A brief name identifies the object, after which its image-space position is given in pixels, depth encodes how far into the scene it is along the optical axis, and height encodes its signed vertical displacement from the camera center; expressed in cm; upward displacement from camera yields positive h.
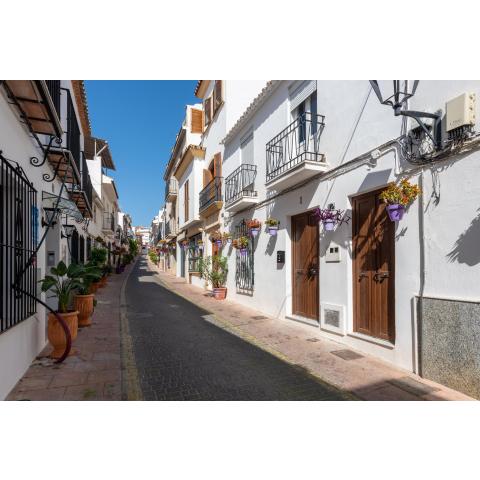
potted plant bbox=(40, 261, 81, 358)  471 -106
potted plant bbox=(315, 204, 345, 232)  561 +55
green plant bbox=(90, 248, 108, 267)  1229 -32
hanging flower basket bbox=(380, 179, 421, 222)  411 +68
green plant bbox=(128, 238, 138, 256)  4450 +20
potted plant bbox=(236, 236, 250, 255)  965 +10
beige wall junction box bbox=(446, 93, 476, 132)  353 +159
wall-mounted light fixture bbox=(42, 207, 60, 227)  559 +63
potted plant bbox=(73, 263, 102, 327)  696 -131
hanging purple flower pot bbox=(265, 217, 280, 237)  798 +57
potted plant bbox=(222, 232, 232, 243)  1125 +38
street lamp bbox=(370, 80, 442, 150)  395 +207
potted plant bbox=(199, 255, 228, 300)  1145 -110
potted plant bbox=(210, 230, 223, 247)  1174 +35
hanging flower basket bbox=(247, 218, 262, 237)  883 +61
